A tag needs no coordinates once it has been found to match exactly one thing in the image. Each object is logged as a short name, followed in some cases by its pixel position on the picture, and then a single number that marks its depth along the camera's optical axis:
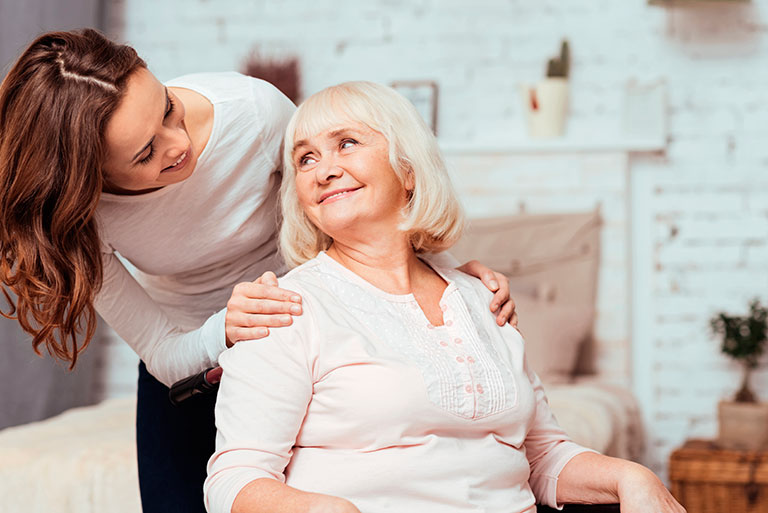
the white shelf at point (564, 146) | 3.56
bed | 2.05
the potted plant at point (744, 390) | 3.18
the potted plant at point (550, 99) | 3.58
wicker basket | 2.94
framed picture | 3.76
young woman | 1.35
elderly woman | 1.28
